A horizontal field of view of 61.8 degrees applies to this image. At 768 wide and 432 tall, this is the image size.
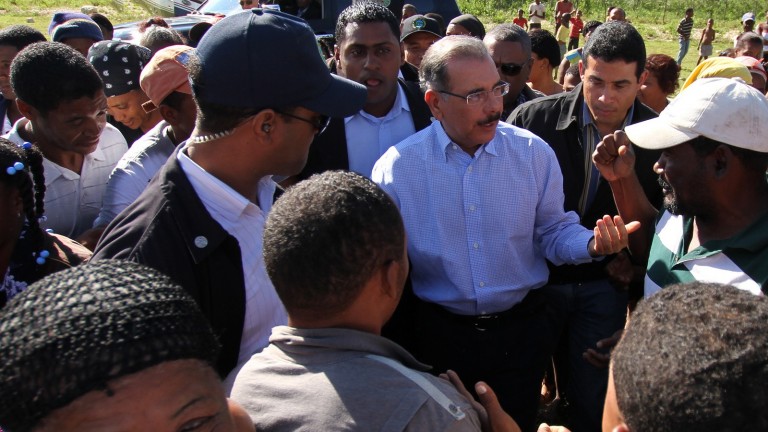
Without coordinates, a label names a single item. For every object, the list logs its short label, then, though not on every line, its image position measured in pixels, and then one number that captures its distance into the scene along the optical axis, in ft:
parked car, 29.96
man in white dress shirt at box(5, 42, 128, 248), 9.43
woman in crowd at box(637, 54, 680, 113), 16.17
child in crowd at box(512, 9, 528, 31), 61.16
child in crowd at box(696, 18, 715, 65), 54.73
